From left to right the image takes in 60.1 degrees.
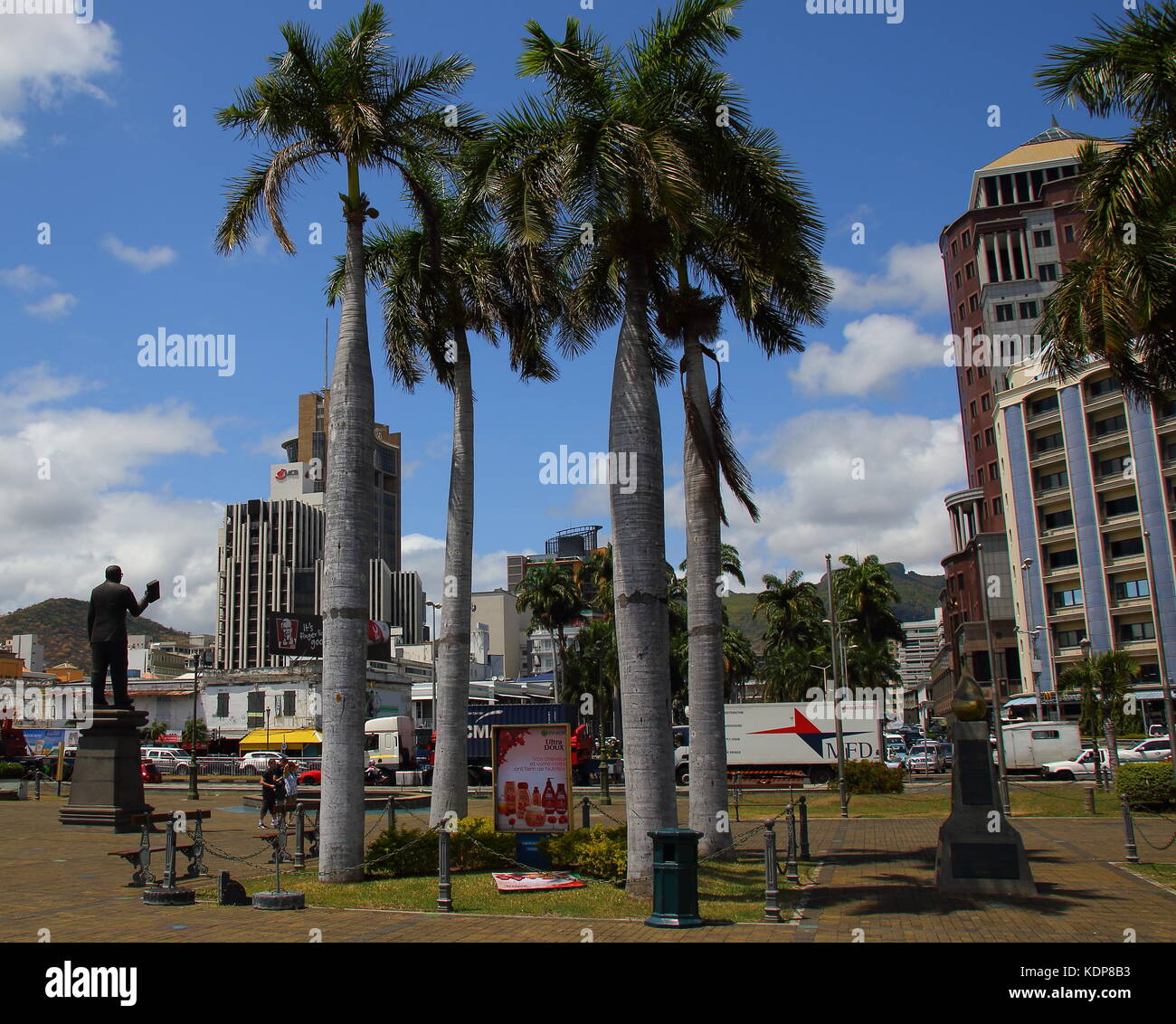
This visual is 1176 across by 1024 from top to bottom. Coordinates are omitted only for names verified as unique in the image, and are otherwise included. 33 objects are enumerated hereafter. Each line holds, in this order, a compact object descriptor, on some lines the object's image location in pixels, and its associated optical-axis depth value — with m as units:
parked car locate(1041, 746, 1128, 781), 45.38
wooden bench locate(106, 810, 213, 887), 14.66
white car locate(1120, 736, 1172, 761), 44.07
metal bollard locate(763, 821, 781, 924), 11.75
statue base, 23.34
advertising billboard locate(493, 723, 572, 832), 16.39
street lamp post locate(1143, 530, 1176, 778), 30.09
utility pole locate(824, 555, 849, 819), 29.25
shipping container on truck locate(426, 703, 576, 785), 47.24
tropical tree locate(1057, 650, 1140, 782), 43.50
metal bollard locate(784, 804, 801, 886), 15.29
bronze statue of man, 24.39
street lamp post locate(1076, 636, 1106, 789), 39.31
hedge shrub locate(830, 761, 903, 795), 37.38
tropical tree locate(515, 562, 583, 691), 79.38
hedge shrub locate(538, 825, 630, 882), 14.52
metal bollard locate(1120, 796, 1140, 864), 17.59
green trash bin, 11.11
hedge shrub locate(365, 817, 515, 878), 15.06
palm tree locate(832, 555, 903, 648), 75.06
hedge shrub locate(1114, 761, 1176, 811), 25.81
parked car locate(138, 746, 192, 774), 56.17
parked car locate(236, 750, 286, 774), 54.52
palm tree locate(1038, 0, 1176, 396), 14.34
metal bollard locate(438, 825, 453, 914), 12.41
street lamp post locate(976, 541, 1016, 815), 27.12
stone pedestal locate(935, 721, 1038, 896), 13.88
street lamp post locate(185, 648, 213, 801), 35.19
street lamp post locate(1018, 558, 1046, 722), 70.47
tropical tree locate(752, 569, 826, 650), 77.31
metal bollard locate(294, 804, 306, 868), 16.11
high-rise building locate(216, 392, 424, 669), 150.50
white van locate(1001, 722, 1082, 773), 48.50
